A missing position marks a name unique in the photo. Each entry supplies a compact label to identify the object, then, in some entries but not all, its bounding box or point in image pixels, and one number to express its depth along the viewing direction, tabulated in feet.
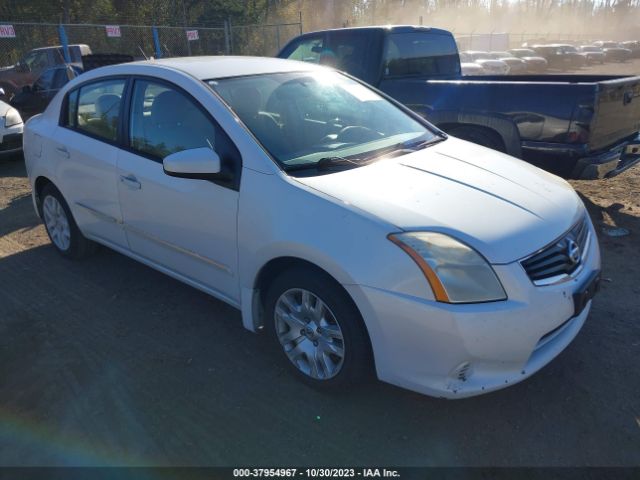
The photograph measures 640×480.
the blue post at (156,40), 57.80
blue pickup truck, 14.75
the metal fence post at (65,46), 49.65
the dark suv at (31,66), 52.26
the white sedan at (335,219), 7.27
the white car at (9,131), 26.78
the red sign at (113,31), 53.47
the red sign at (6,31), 42.28
